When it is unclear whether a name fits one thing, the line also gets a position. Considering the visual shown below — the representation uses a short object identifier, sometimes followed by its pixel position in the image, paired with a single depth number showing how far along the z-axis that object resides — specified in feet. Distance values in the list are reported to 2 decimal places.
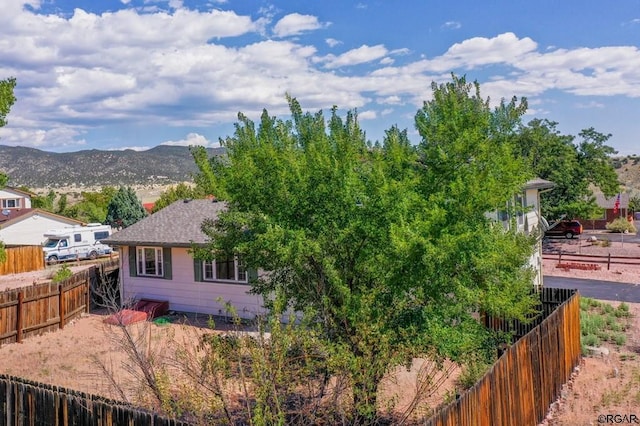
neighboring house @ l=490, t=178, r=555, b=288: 79.96
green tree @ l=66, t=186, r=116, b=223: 203.62
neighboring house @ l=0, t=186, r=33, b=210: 181.57
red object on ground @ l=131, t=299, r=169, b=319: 70.03
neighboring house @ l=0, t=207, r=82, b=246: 147.43
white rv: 128.15
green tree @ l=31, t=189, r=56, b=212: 202.44
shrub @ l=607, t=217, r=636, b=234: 173.17
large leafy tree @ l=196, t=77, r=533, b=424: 30.27
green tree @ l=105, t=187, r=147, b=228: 177.27
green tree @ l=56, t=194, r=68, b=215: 212.89
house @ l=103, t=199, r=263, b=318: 67.41
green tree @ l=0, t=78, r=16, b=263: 46.98
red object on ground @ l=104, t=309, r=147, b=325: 64.80
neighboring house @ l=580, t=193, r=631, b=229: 195.62
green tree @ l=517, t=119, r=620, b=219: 132.05
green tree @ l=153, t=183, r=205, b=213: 168.98
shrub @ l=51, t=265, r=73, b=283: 81.25
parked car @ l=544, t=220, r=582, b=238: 158.40
